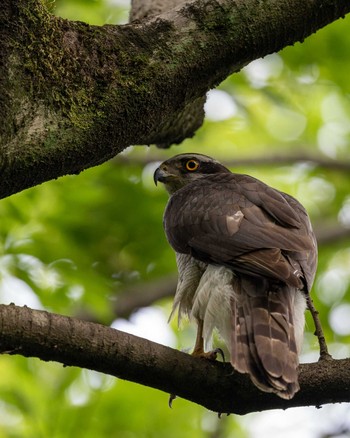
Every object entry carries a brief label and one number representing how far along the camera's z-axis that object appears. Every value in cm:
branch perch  705
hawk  851
